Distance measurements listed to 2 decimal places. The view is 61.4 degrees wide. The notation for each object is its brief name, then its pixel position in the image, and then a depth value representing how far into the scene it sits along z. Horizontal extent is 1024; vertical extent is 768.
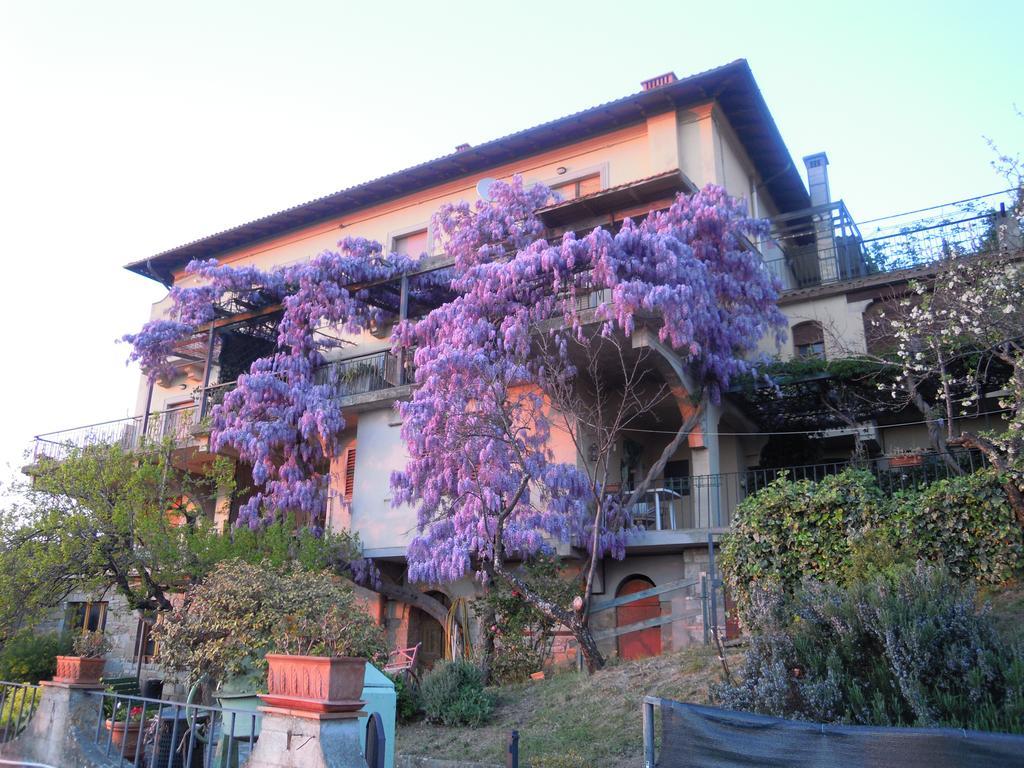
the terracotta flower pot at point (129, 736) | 10.94
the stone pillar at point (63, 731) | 7.51
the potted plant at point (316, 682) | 5.37
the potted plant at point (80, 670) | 7.86
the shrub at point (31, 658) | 18.05
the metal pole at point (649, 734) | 6.00
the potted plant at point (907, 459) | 14.57
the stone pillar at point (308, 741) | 5.29
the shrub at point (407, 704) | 12.66
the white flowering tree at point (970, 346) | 11.42
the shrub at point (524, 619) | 14.78
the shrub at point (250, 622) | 8.98
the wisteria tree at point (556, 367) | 15.15
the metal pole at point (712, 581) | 11.61
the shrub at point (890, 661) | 7.34
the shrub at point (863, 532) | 10.73
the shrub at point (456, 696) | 11.93
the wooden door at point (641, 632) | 16.41
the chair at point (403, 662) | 13.95
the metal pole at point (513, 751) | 7.45
